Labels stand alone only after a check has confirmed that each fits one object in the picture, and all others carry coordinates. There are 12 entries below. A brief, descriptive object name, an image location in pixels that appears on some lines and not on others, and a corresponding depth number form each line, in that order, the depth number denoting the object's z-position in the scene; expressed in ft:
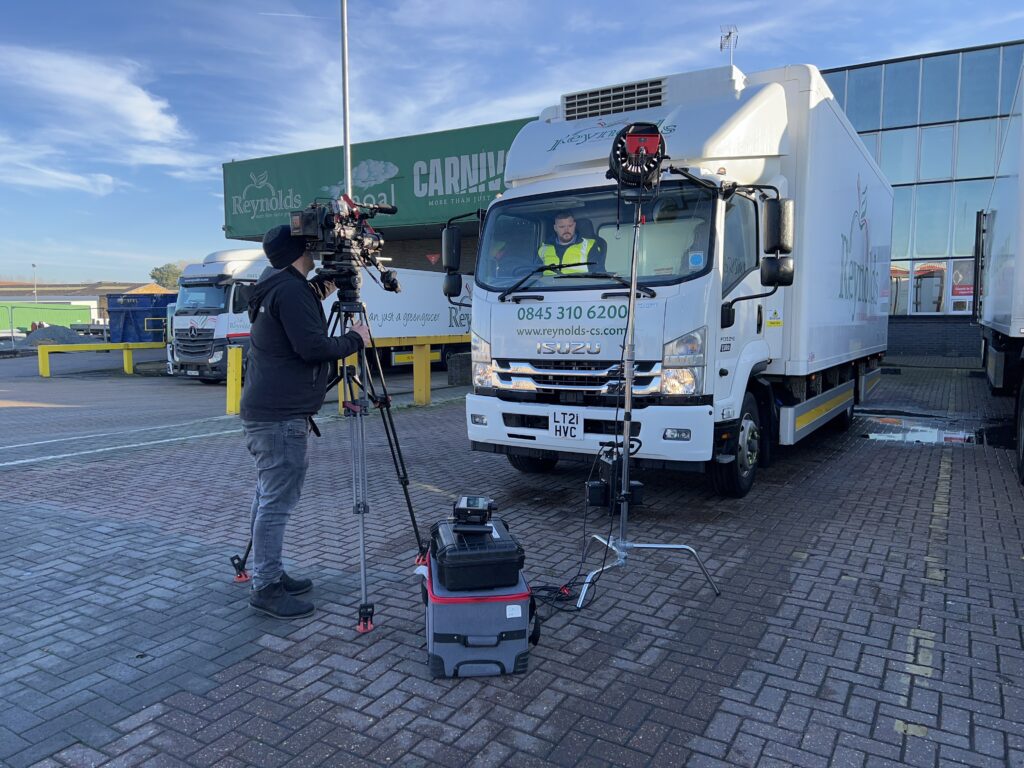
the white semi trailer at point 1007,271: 21.43
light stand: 14.79
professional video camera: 12.26
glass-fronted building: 74.54
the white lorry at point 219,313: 60.59
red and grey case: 10.83
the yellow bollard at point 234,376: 39.09
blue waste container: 80.53
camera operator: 12.23
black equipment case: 11.00
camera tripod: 12.51
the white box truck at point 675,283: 17.98
